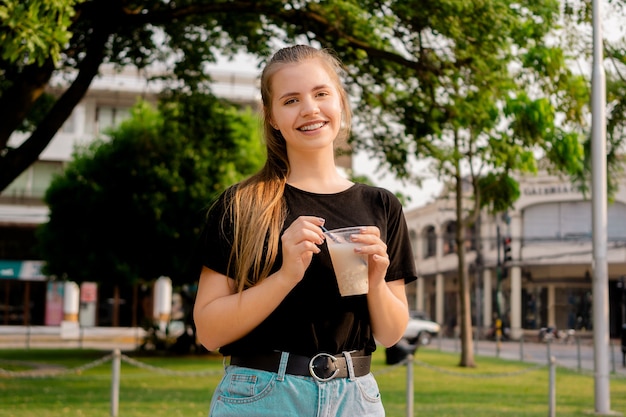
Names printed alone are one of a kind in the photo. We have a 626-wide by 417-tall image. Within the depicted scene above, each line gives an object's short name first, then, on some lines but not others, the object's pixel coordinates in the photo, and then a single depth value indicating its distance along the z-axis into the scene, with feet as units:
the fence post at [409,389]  36.78
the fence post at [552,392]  39.19
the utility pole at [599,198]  41.37
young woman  7.54
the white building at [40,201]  138.72
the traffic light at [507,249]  119.34
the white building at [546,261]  147.43
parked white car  126.82
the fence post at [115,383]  37.63
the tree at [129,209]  80.89
